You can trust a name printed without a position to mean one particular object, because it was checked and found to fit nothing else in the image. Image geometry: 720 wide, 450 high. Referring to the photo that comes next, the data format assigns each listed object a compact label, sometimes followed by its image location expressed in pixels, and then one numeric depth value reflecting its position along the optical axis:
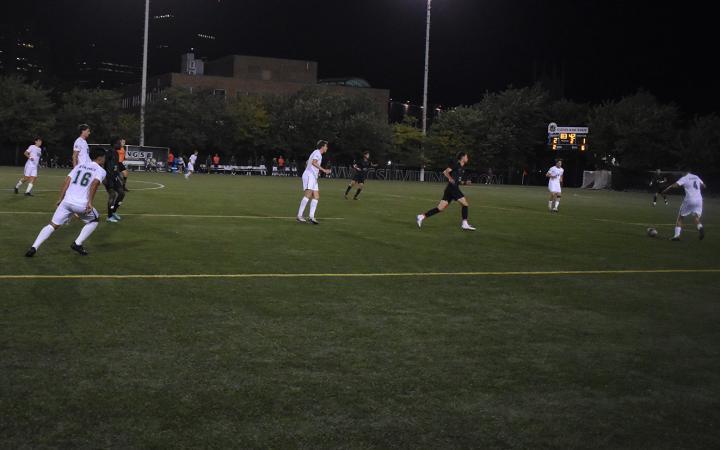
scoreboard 69.75
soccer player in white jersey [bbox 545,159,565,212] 28.41
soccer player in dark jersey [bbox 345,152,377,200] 31.57
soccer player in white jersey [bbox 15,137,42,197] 24.25
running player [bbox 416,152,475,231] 18.53
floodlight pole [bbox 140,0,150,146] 57.39
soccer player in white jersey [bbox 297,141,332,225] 18.16
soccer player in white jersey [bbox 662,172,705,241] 17.95
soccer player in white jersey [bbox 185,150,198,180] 49.35
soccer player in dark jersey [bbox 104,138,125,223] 17.02
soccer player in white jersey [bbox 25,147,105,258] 11.07
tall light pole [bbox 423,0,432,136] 64.94
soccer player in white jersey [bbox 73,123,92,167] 17.48
